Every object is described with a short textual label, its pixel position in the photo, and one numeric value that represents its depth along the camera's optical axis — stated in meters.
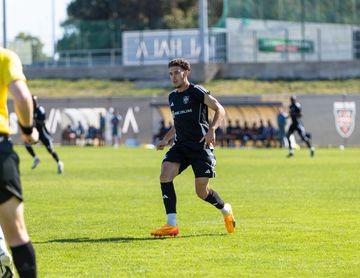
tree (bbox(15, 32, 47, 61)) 75.12
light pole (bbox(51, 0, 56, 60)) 76.14
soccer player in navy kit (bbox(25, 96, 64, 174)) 26.42
